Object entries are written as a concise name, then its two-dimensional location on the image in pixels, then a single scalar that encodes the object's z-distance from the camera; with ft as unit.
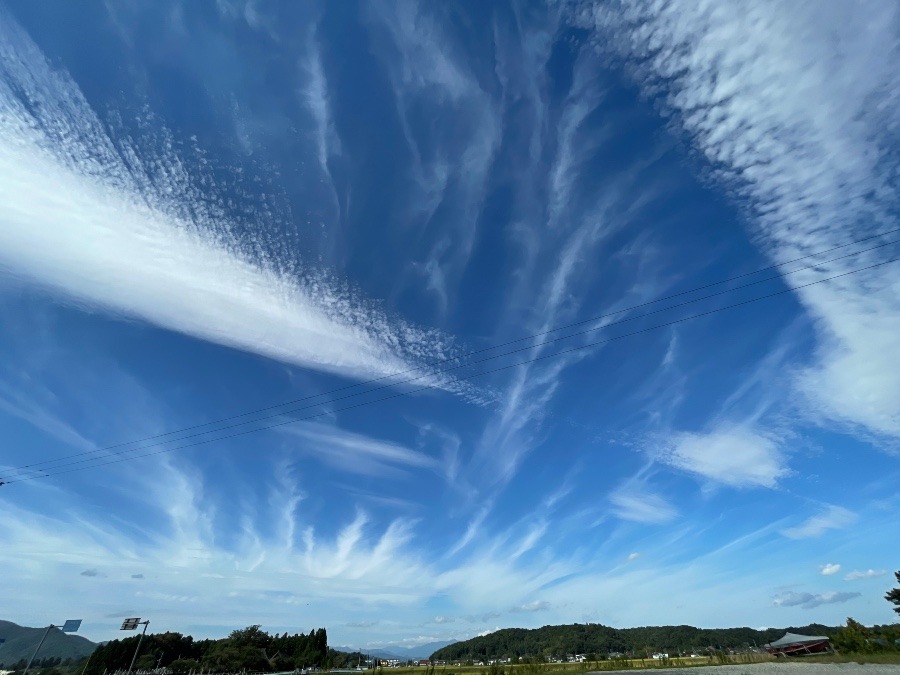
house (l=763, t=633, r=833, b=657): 183.62
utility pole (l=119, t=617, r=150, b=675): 179.17
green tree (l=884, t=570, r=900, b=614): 174.09
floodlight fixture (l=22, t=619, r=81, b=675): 159.12
